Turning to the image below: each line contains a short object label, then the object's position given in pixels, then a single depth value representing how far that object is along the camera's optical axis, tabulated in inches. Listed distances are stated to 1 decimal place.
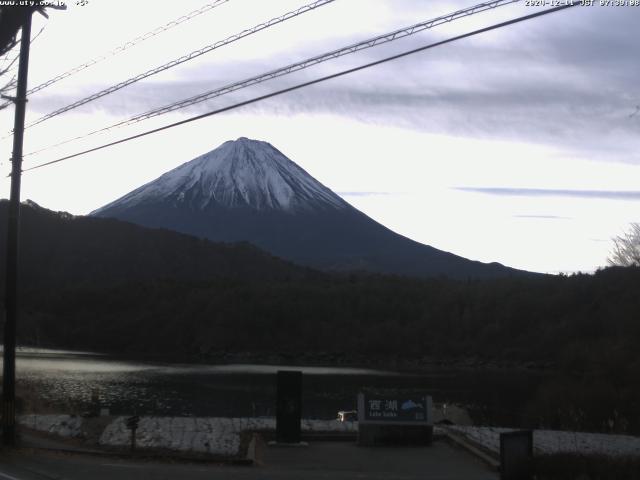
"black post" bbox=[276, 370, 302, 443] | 700.0
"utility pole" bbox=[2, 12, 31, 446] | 724.0
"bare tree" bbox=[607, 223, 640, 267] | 2148.6
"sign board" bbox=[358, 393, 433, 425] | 715.4
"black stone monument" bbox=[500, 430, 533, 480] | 544.1
